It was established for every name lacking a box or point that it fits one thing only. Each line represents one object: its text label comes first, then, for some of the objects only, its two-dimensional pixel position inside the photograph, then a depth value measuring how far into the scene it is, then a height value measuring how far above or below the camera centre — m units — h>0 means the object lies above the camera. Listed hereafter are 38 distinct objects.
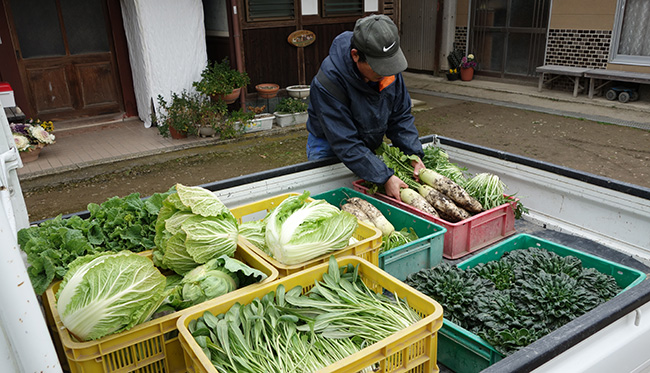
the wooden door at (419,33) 16.48 -0.61
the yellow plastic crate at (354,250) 2.46 -1.19
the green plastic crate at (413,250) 2.92 -1.38
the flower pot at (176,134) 9.54 -2.05
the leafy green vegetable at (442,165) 3.89 -1.18
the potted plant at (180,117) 9.38 -1.72
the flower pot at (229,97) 9.89 -1.46
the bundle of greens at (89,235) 2.29 -1.03
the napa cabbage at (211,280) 2.24 -1.17
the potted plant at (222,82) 9.62 -1.15
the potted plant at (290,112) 10.65 -1.94
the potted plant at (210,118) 9.56 -1.79
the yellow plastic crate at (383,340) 1.87 -1.24
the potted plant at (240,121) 9.72 -1.91
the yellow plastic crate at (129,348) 1.91 -1.26
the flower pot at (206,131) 9.71 -2.07
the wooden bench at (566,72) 12.36 -1.54
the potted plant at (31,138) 8.23 -1.81
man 3.27 -0.55
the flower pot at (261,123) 10.13 -2.05
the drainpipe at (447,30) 15.73 -0.51
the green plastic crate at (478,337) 2.29 -1.50
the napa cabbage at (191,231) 2.41 -1.00
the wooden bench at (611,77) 11.15 -1.56
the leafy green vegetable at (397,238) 3.10 -1.38
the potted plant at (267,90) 10.65 -1.45
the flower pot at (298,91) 10.97 -1.54
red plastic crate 3.24 -1.42
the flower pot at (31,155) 8.43 -2.08
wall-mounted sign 10.91 -0.41
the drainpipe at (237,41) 9.83 -0.40
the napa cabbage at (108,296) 1.89 -1.02
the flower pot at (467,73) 15.40 -1.82
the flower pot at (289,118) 10.60 -2.07
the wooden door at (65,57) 9.23 -0.54
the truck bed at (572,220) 2.07 -1.29
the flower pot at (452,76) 15.69 -1.92
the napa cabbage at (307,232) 2.43 -1.04
